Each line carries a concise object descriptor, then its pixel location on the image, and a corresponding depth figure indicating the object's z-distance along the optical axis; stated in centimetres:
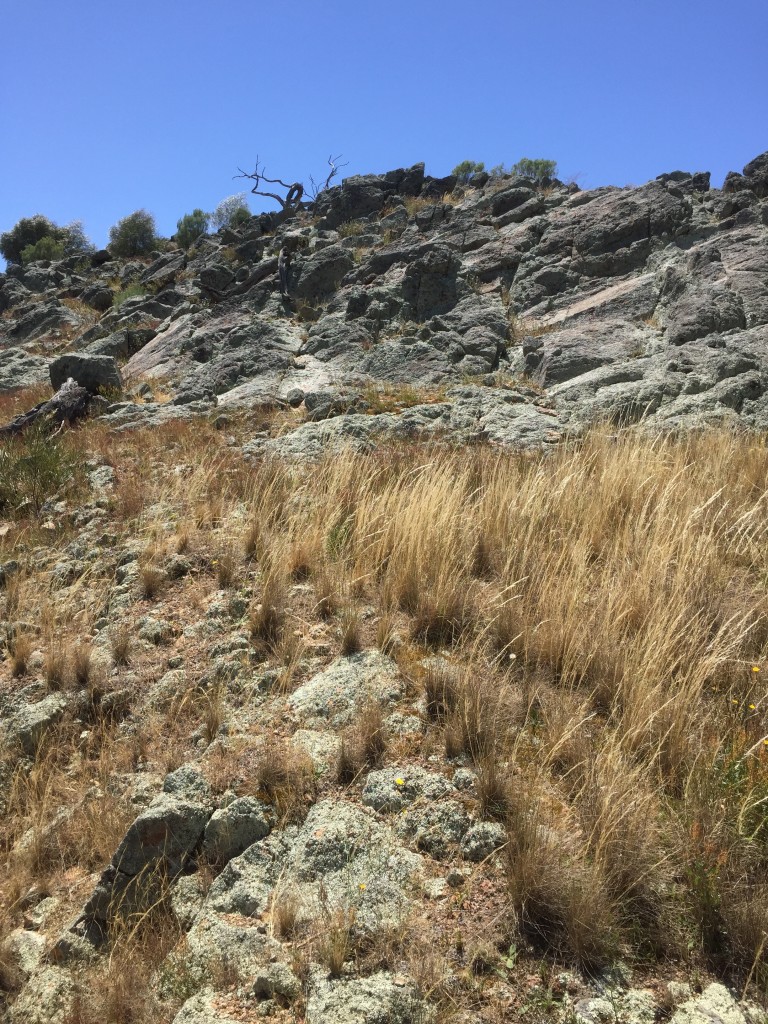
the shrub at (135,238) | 3391
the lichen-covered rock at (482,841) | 292
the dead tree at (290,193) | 2695
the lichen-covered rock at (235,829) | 327
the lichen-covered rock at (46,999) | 279
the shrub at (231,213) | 3497
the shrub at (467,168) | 3142
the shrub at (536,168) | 3081
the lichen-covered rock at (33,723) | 432
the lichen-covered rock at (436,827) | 300
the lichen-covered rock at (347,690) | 384
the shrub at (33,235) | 3809
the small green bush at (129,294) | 2344
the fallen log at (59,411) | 1181
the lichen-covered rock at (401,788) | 322
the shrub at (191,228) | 3269
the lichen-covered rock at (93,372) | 1368
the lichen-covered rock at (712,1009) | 218
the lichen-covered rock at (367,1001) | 234
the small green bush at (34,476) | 801
